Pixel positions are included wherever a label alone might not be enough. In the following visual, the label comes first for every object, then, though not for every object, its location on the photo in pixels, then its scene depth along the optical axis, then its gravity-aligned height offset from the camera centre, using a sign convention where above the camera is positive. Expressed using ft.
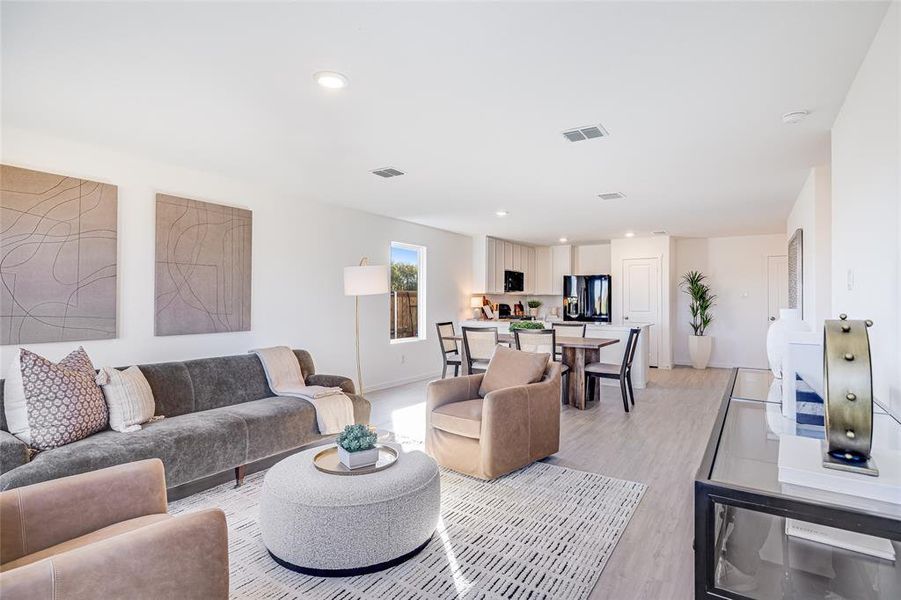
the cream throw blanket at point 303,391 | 11.84 -2.37
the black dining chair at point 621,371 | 16.60 -2.57
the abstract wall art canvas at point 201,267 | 12.69 +1.08
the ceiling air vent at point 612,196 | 16.53 +3.93
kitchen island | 20.56 -2.14
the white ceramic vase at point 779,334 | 8.11 -0.59
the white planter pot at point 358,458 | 7.65 -2.64
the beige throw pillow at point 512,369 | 11.75 -1.75
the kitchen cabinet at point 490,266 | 27.04 +2.20
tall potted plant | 26.99 -0.83
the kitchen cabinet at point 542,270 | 32.73 +2.35
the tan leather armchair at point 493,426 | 10.06 -2.88
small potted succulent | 7.68 -2.47
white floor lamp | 14.62 +0.74
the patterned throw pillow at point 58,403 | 8.14 -1.85
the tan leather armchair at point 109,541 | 3.84 -2.38
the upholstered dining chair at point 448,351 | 20.65 -2.22
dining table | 16.96 -2.19
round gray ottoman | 6.68 -3.26
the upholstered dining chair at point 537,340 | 16.84 -1.41
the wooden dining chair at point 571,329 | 19.69 -1.18
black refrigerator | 30.12 +0.32
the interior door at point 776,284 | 26.08 +1.05
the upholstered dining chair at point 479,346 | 18.27 -1.75
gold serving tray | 7.54 -2.78
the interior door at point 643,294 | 27.76 +0.52
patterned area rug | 6.51 -4.05
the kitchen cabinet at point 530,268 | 31.71 +2.40
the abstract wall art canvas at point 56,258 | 9.96 +1.06
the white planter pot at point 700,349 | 26.94 -2.76
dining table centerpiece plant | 17.77 -0.88
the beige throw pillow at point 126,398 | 9.29 -2.01
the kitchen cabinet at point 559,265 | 31.99 +2.65
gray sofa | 7.72 -2.62
